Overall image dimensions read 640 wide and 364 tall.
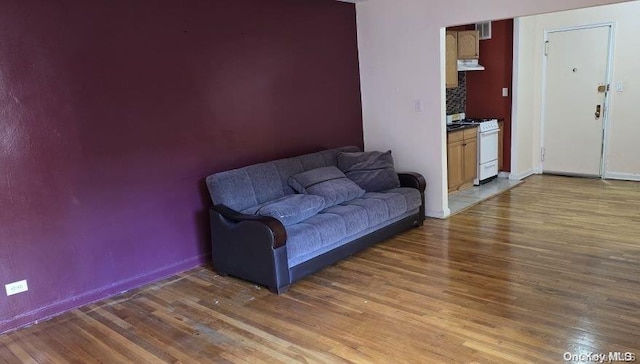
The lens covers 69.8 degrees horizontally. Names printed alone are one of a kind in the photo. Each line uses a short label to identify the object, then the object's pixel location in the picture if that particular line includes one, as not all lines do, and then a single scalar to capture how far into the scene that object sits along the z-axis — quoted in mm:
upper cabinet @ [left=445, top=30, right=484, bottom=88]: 5801
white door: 5977
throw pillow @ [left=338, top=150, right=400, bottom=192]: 4434
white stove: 6066
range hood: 6130
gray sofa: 3299
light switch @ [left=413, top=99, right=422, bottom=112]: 4778
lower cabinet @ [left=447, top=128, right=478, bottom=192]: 5664
